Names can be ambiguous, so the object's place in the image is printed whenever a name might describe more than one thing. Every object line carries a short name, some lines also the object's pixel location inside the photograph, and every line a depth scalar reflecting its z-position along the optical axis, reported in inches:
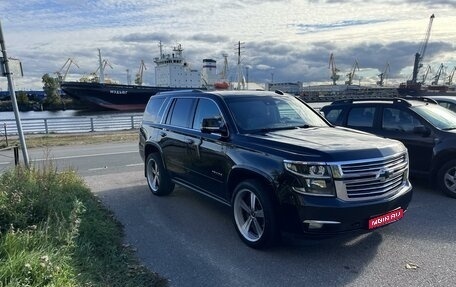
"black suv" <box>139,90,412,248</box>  145.2
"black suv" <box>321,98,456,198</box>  243.8
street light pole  261.4
